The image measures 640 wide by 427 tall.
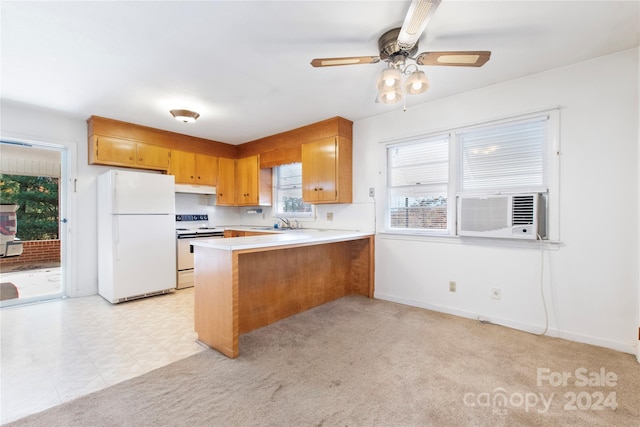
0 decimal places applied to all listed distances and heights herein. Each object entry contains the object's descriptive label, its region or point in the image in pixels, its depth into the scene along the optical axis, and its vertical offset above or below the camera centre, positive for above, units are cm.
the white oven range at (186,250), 419 -57
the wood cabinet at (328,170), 375 +53
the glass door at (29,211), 376 +0
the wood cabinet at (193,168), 443 +68
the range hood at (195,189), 450 +35
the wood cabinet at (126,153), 372 +78
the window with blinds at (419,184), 324 +30
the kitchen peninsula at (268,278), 219 -69
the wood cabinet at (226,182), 504 +50
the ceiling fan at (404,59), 172 +97
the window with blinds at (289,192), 475 +30
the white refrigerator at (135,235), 356 -31
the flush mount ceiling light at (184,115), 335 +111
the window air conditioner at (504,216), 257 -6
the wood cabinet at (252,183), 489 +47
